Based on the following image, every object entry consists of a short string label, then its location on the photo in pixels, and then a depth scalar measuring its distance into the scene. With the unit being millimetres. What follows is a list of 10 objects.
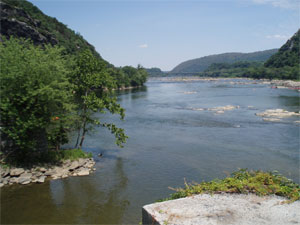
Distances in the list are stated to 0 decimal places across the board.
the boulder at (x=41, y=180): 18594
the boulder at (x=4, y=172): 18562
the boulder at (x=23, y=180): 18375
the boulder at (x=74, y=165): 20747
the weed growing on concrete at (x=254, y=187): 7953
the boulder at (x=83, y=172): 20356
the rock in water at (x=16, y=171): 18734
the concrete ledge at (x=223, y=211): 6656
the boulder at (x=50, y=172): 19622
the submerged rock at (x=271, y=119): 39200
